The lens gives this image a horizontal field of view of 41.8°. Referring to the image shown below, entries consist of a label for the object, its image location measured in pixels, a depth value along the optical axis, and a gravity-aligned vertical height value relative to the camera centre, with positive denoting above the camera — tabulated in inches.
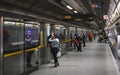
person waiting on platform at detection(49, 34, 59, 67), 301.4 -20.8
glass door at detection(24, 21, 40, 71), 250.6 -15.1
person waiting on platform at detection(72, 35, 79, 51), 551.6 -20.8
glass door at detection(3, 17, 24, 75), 199.4 -14.4
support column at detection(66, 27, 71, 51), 536.1 -11.7
